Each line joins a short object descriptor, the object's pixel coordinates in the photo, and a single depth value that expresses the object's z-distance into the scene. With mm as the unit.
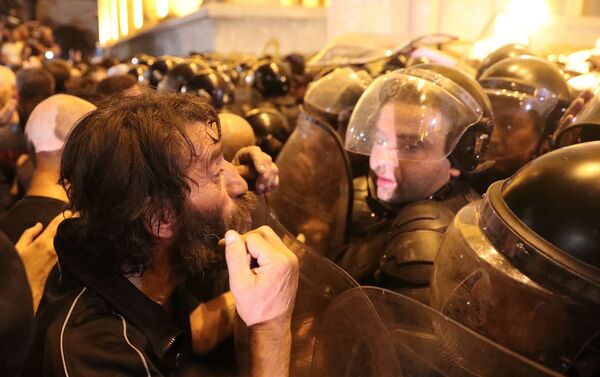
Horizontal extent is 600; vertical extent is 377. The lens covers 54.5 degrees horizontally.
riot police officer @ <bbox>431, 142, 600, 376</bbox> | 1149
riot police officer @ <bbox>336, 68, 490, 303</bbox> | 2154
